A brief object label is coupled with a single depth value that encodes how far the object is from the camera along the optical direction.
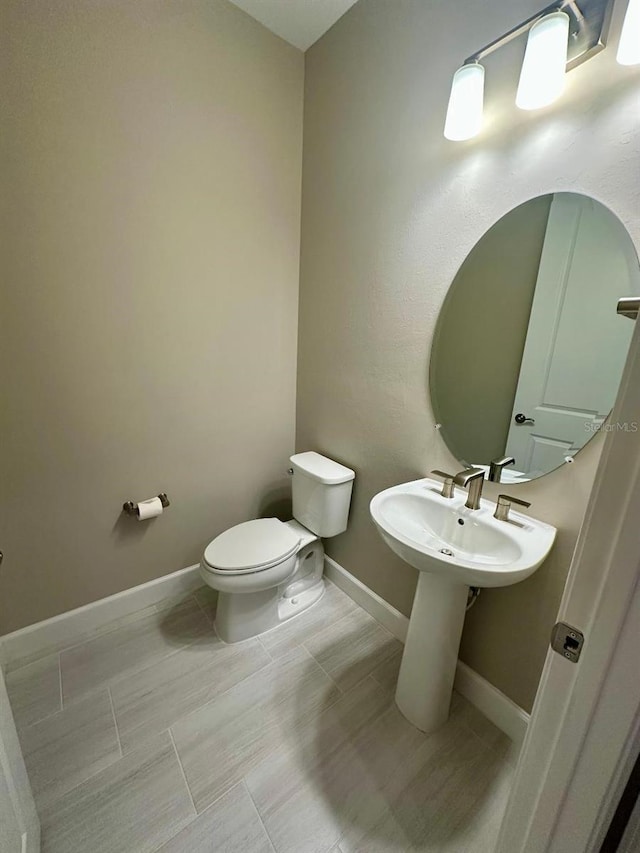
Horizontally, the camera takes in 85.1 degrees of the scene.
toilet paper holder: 1.59
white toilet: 1.47
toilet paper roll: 1.58
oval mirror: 0.93
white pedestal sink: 1.01
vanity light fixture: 0.84
